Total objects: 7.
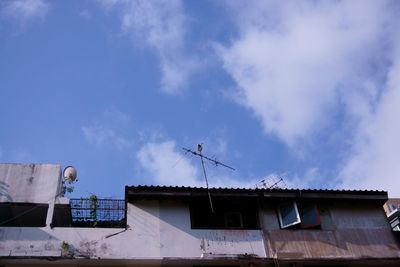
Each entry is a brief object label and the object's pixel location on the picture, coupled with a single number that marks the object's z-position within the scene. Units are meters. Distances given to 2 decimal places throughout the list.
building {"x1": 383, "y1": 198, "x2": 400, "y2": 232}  16.09
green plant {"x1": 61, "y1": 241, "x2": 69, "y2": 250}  12.84
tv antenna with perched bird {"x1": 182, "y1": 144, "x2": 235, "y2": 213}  15.98
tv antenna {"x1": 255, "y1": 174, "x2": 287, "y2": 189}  17.89
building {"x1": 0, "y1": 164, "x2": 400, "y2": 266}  13.05
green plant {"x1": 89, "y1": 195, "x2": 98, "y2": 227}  14.25
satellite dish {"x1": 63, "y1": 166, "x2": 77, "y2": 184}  14.80
